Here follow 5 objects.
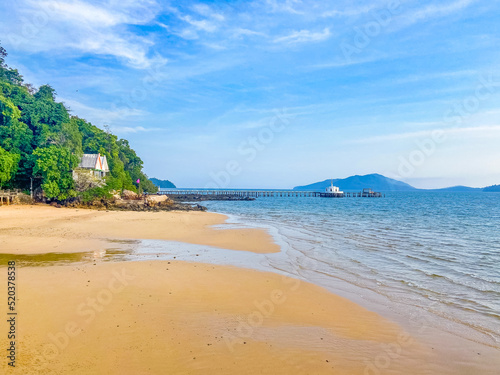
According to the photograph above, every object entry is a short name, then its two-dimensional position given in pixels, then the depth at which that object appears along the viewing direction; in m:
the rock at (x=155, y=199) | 48.19
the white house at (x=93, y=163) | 47.69
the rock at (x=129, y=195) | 49.78
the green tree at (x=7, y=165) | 33.50
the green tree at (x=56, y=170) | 35.47
